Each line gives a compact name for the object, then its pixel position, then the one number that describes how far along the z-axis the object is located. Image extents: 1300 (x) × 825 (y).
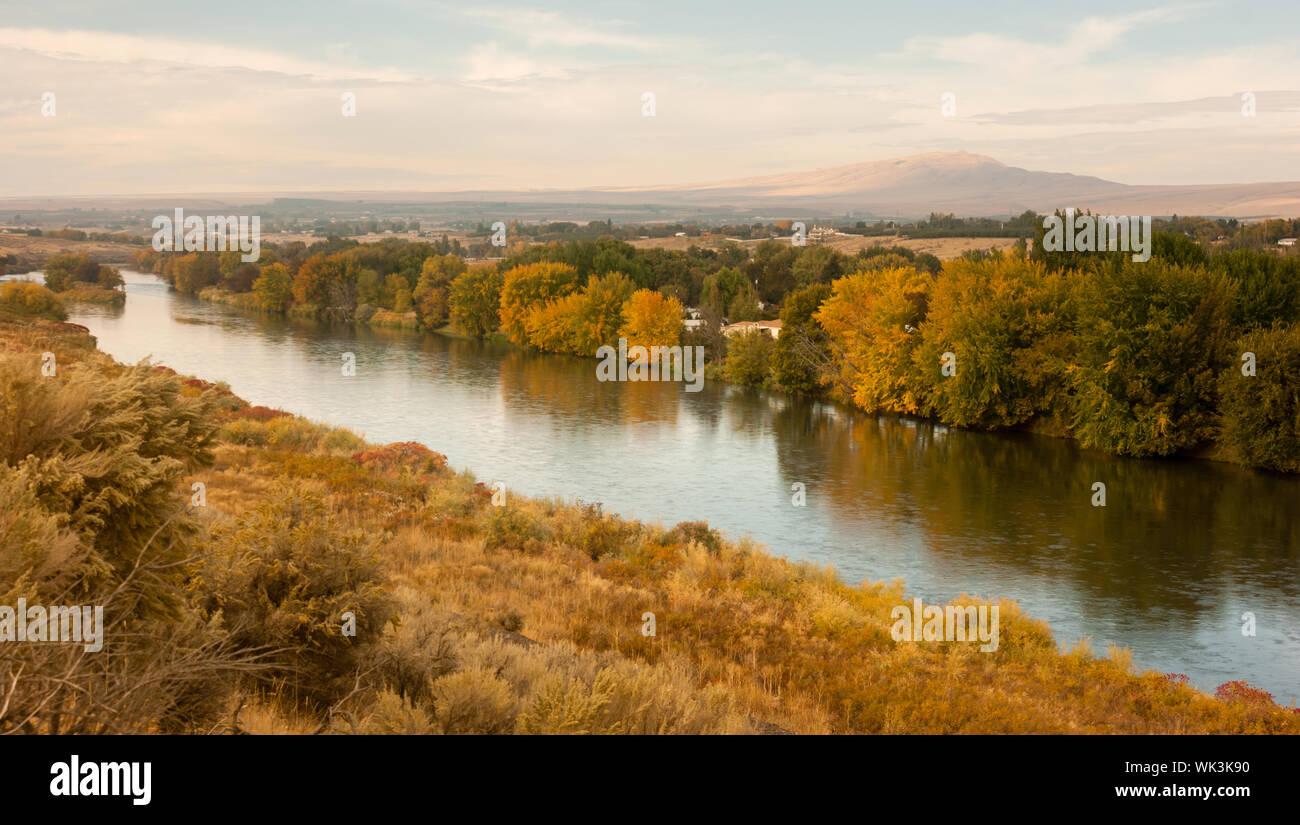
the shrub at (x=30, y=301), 55.05
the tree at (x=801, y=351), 58.22
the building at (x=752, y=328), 66.56
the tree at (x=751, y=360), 62.31
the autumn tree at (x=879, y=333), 51.75
